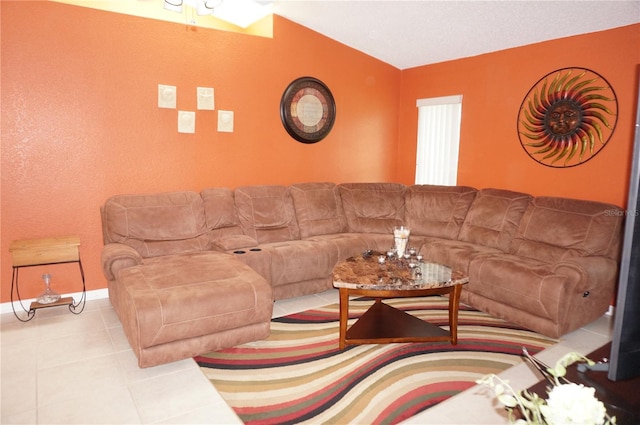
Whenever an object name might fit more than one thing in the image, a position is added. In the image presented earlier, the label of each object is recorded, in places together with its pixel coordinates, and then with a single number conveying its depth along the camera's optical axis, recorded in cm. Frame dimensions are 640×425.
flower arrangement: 70
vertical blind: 500
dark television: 104
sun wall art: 364
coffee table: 268
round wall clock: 470
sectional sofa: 264
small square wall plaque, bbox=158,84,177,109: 391
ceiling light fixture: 430
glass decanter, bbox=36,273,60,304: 334
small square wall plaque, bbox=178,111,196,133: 405
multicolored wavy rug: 216
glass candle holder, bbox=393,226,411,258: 327
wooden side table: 318
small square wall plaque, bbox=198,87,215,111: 412
